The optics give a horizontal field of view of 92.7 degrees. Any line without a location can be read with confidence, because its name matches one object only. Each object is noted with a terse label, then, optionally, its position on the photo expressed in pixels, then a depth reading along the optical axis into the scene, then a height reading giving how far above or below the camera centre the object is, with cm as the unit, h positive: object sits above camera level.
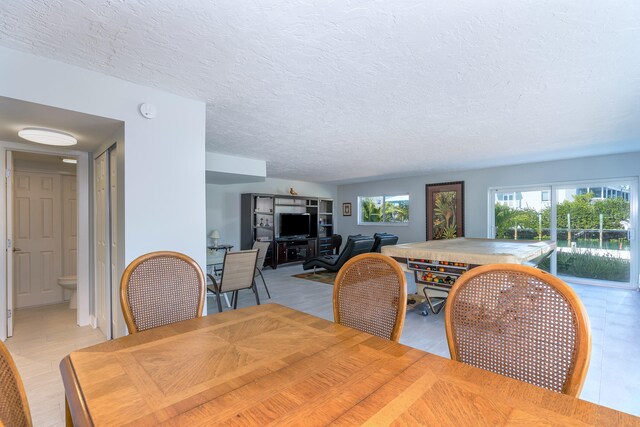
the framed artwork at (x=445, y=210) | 674 +2
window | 797 +5
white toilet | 382 -90
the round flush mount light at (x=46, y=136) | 238 +62
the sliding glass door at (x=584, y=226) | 494 -28
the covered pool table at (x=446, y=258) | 262 -44
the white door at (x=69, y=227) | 426 -19
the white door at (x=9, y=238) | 295 -24
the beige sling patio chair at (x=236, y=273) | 333 -69
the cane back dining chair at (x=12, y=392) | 73 -44
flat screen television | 772 -34
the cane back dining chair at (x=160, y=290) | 149 -40
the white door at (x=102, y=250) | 285 -37
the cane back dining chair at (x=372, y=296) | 137 -40
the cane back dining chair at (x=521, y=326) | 94 -39
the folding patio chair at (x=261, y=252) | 436 -59
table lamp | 638 -50
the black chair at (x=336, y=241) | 874 -85
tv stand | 739 -95
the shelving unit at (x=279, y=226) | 707 -34
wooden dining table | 73 -49
